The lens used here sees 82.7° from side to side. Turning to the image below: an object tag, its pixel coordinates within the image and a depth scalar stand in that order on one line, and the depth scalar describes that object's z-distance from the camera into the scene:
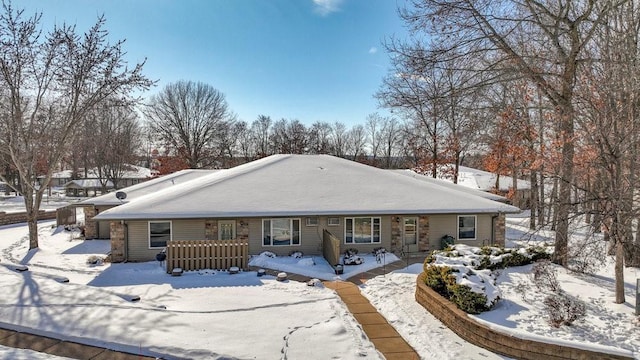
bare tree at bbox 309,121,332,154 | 52.91
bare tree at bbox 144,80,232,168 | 40.97
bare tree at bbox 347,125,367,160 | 61.54
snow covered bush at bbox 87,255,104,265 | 13.51
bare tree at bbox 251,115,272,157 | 58.84
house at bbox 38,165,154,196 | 50.84
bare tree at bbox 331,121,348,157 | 61.58
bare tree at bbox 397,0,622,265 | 10.43
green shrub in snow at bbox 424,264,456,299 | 8.06
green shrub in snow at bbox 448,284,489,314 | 7.29
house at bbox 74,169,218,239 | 18.84
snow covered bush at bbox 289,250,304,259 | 14.01
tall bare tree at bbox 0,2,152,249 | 16.14
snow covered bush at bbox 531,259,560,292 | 8.47
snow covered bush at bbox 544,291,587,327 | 6.76
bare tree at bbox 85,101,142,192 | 39.72
